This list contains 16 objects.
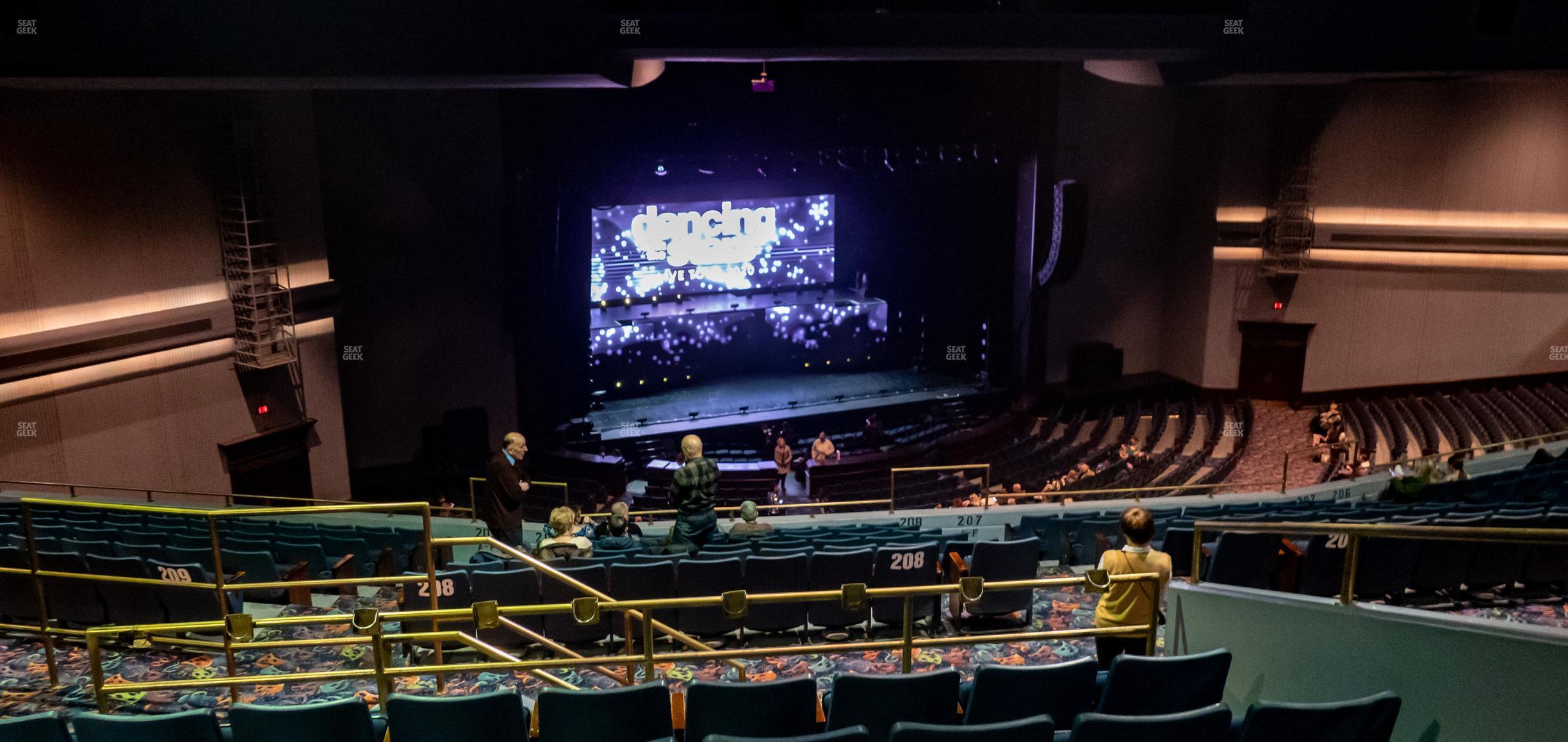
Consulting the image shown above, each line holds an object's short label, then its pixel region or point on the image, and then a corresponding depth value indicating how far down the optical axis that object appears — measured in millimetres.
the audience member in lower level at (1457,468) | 11523
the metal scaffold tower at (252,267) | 14695
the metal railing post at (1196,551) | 5473
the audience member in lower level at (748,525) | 9117
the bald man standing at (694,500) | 8125
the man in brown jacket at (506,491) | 8703
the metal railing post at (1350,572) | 4759
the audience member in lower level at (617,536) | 8828
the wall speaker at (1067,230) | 20094
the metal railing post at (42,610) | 5617
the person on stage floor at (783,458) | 17672
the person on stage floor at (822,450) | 17969
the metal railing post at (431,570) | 5505
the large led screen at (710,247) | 20125
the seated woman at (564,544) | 7539
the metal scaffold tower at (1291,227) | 20250
